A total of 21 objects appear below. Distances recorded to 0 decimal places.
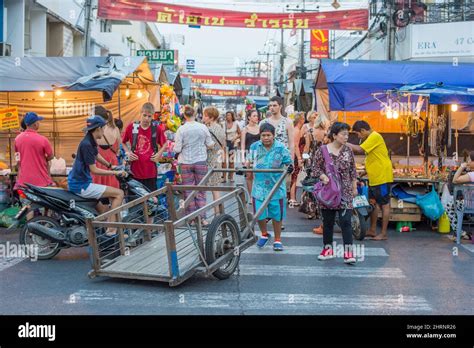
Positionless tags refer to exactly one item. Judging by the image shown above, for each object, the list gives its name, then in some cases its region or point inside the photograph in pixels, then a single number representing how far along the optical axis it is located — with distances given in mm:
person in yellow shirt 9266
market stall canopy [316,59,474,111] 13164
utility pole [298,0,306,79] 33150
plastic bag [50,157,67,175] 11086
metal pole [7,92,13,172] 11717
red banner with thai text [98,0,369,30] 17297
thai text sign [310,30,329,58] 30109
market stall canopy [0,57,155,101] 12906
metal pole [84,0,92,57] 17109
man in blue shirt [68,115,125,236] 7656
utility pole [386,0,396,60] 20359
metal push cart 6198
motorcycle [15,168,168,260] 7577
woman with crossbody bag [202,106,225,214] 11031
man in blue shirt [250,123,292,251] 8227
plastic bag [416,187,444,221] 9953
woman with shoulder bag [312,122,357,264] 7562
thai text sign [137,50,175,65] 23750
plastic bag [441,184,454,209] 9867
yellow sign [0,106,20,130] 11406
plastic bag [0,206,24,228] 10250
